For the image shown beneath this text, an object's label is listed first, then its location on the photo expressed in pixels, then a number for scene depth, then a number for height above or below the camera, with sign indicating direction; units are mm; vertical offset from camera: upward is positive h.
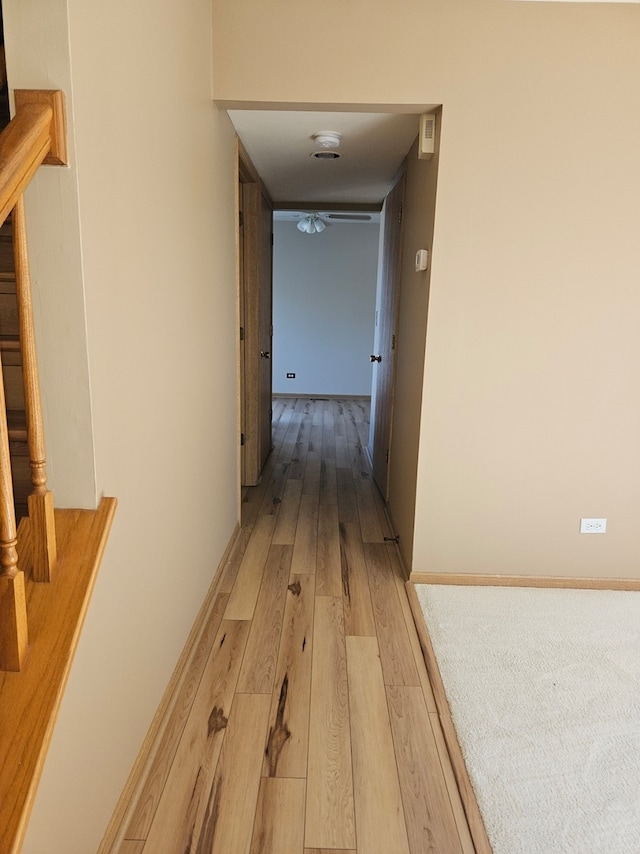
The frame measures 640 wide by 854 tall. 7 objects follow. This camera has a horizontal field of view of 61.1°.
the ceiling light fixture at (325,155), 3184 +868
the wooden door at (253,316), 3754 -95
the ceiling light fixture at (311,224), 7368 +1073
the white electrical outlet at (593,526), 2658 -1025
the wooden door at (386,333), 3551 -195
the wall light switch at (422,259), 2531 +222
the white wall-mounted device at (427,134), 2398 +750
